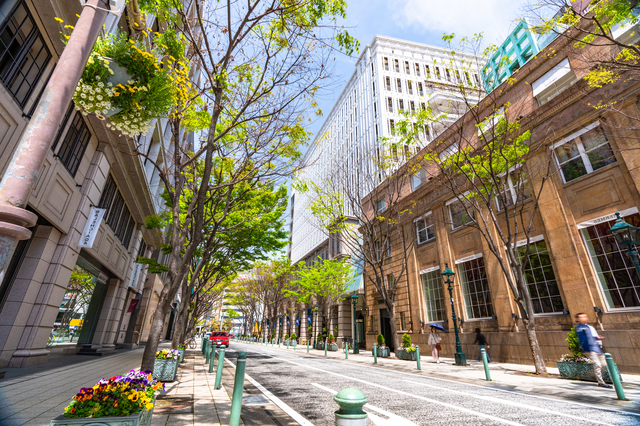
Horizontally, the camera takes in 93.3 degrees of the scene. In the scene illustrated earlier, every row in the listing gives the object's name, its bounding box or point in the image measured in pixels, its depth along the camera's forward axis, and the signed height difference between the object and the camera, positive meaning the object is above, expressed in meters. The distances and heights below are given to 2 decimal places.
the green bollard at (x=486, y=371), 9.94 -0.94
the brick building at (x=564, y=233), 11.98 +4.92
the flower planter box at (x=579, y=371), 9.33 -0.85
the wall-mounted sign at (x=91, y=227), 11.30 +3.75
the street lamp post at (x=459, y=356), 14.65 -0.72
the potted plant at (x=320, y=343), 31.28 -0.51
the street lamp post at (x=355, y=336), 24.30 +0.18
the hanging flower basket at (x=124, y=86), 3.81 +3.06
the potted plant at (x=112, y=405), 2.58 -0.60
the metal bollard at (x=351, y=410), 2.36 -0.53
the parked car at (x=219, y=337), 29.50 -0.12
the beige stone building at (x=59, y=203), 7.26 +4.33
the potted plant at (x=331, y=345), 28.62 -0.62
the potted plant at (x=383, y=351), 20.39 -0.77
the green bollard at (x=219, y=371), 7.58 -0.84
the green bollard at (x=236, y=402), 4.33 -0.89
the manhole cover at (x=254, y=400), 6.65 -1.35
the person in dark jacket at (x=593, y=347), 8.55 -0.12
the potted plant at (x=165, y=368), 8.26 -0.85
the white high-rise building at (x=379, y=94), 34.84 +28.84
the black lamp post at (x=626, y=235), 8.23 +2.81
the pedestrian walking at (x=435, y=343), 16.72 -0.17
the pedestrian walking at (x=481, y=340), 15.89 +0.03
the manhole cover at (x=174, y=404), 5.42 -1.25
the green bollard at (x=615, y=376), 6.80 -0.71
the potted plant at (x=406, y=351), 18.00 -0.67
